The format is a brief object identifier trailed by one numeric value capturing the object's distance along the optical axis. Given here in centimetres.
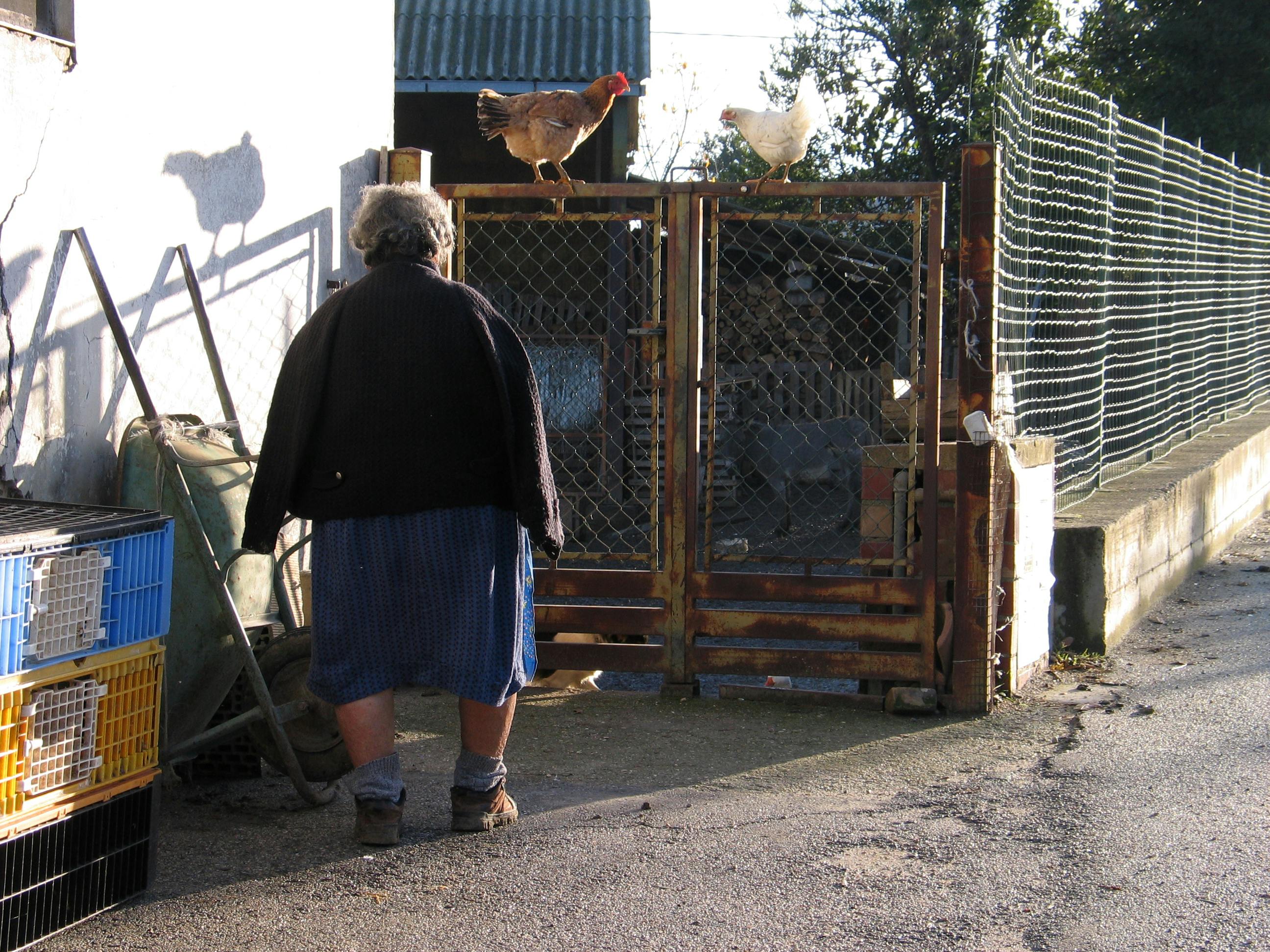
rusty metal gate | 503
